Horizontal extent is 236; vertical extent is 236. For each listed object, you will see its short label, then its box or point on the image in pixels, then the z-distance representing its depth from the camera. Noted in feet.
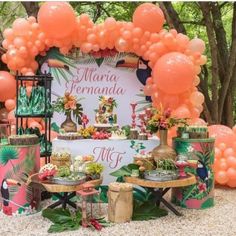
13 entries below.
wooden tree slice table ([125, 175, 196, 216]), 14.16
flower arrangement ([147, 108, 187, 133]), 15.58
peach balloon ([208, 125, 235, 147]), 19.43
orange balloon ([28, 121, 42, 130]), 20.80
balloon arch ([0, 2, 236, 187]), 19.94
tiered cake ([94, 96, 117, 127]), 17.78
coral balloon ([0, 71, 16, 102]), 22.11
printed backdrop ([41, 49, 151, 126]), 22.07
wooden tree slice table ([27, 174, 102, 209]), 13.76
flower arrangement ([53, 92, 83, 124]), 17.39
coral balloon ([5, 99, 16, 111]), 22.33
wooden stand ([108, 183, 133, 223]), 13.99
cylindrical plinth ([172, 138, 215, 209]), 15.98
